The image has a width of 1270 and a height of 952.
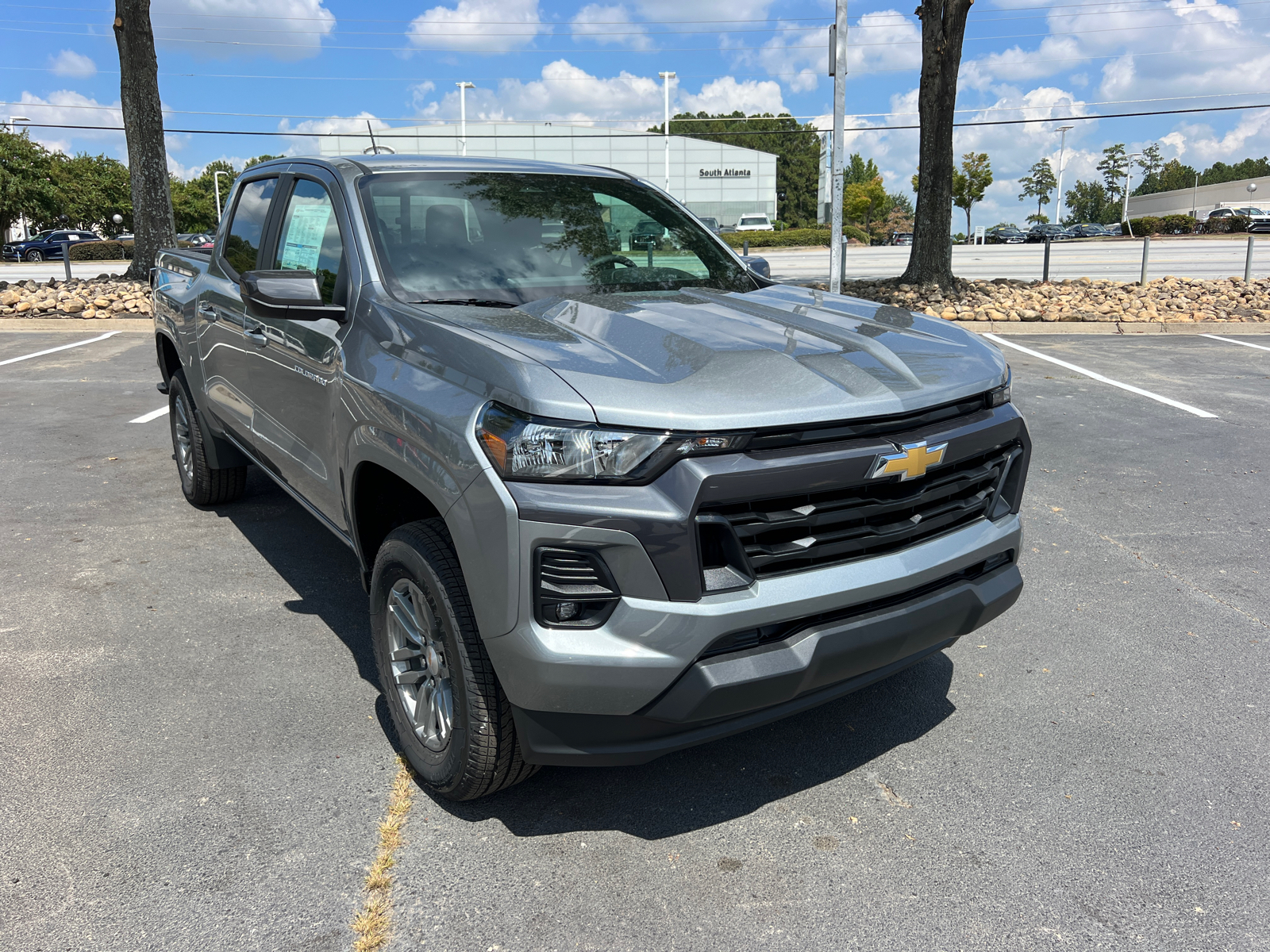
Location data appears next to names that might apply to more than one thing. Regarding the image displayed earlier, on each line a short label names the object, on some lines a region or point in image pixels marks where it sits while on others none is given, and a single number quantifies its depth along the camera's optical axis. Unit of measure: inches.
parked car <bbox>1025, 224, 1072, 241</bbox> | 2484.3
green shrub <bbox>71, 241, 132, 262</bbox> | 1770.4
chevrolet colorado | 88.8
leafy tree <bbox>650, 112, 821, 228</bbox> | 4217.5
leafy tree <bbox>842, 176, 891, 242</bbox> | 3292.3
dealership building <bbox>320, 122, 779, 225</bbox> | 2090.3
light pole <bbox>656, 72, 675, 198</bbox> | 2158.0
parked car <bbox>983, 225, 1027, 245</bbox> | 2561.5
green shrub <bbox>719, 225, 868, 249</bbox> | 1948.8
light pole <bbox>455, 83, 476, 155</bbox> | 1916.7
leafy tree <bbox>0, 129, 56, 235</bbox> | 2190.0
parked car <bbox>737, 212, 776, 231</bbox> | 2402.8
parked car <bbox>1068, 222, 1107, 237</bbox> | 2522.1
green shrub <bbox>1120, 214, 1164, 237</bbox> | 2304.0
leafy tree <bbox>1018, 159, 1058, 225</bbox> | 3759.8
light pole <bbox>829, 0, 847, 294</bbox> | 538.6
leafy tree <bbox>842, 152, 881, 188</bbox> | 4648.1
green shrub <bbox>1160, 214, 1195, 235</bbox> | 2347.3
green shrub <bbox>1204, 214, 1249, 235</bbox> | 2191.2
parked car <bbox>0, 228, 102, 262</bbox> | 1768.0
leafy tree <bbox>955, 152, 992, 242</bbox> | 2974.9
